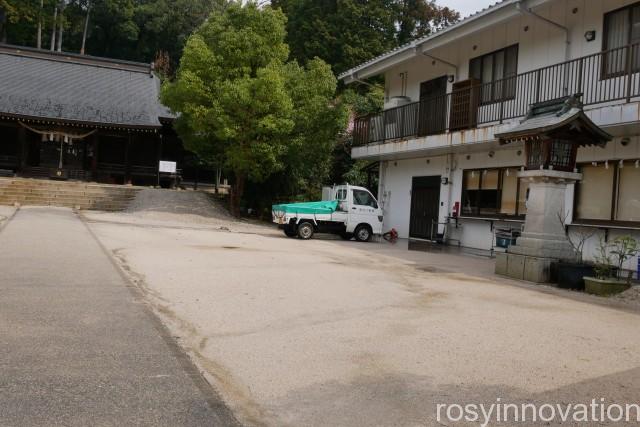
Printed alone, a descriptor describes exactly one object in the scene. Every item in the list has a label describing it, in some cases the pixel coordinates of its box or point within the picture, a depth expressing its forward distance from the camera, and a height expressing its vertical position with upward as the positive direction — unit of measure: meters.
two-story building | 12.02 +3.08
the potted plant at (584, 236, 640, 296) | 8.70 -0.82
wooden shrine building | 25.98 +3.48
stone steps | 22.22 -0.07
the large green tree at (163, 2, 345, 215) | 19.22 +4.01
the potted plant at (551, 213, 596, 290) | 9.27 -0.78
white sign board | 25.62 +1.60
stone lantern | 9.78 +0.86
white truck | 16.52 -0.16
